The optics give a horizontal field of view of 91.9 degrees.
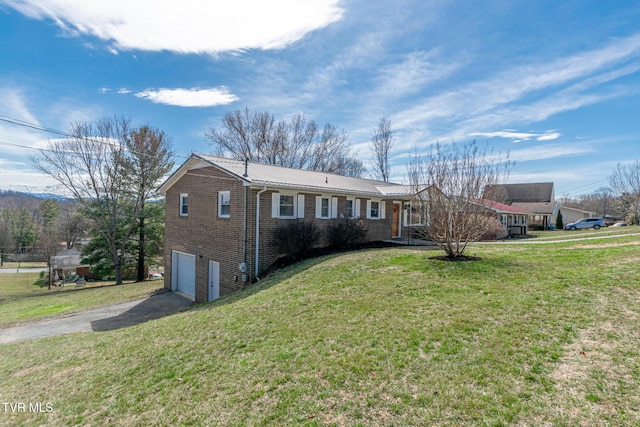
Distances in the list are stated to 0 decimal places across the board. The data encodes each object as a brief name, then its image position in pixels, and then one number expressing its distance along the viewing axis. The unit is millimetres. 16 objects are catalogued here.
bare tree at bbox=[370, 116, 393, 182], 31619
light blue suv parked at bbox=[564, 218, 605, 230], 31125
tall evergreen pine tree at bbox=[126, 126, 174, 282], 23688
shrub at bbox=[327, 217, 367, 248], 14193
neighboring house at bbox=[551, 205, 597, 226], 42000
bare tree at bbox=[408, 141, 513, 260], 8909
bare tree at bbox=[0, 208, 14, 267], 44969
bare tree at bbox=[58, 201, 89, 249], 38725
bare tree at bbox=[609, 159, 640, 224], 32488
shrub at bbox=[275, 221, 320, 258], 12379
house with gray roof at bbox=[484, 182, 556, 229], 37594
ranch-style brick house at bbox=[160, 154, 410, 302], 11688
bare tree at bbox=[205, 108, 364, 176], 29203
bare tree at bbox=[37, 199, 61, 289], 32531
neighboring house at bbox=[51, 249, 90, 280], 33000
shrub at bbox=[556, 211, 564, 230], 35031
